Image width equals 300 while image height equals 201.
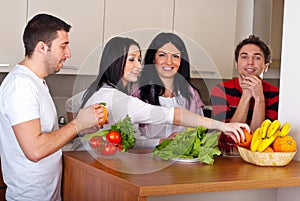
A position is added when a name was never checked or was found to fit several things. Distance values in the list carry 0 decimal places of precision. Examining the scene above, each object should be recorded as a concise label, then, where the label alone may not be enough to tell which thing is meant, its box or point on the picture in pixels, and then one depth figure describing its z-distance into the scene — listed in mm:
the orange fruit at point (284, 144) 1882
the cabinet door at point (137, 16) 3344
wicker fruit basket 1882
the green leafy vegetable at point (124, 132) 1854
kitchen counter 1521
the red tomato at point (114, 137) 1838
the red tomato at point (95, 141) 1848
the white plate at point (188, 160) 1872
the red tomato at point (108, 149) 1847
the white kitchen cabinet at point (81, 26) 3174
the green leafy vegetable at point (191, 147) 1861
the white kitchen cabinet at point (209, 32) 3652
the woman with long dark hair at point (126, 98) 1949
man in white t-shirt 1813
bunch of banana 1883
